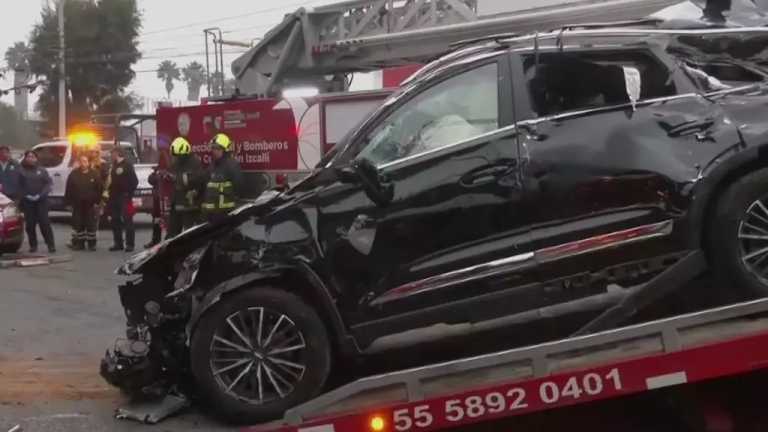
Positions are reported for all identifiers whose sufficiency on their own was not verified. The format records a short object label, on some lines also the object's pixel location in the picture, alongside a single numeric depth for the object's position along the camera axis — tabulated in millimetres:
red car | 12445
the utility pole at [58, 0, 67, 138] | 36625
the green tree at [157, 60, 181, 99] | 101225
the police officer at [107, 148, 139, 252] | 13438
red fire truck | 11602
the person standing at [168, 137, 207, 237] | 10289
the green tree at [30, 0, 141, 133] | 49125
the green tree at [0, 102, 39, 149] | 85750
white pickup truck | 18016
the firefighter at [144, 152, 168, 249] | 13023
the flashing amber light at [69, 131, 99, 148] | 15231
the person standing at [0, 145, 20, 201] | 13734
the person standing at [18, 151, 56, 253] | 13352
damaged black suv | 4621
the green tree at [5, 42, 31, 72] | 53722
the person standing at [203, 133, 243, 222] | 8867
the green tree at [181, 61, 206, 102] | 103625
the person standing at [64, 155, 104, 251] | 13719
